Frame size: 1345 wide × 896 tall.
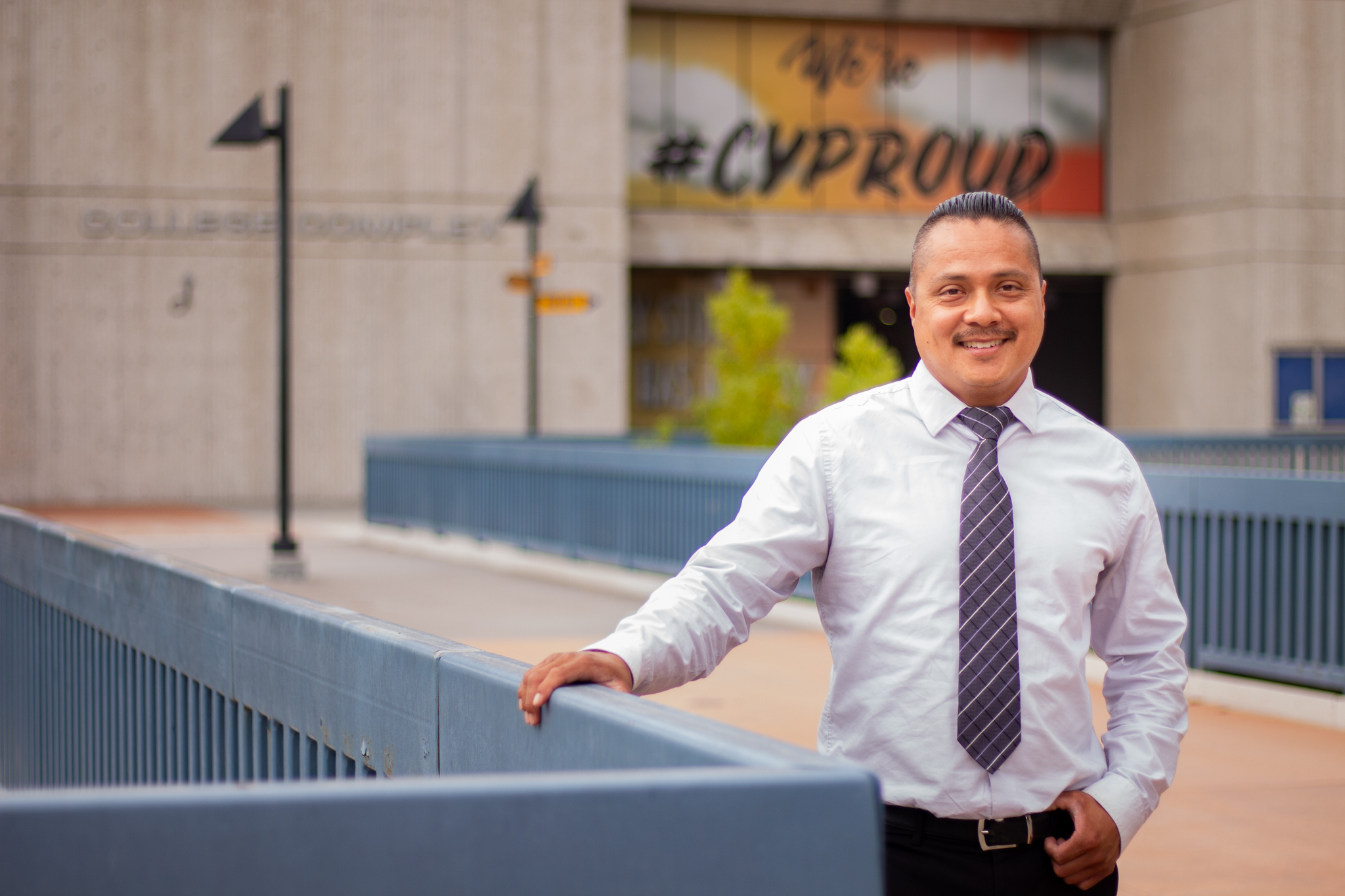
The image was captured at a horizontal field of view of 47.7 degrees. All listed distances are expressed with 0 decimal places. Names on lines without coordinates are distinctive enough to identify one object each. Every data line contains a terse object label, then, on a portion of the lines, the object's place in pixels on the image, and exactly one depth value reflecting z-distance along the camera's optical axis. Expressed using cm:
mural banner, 3039
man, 244
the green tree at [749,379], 1555
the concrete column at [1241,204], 2889
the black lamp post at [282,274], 1378
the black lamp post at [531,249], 1966
